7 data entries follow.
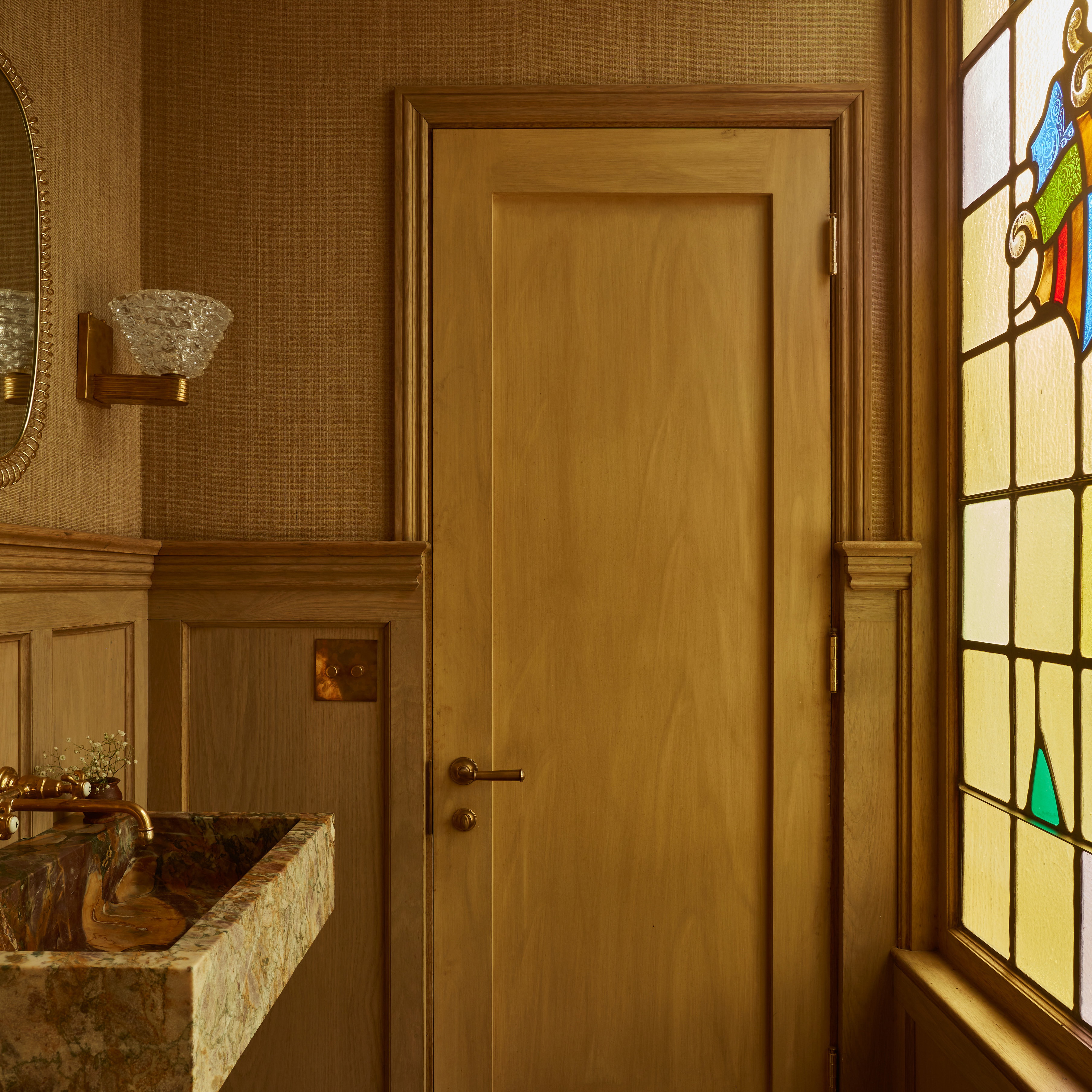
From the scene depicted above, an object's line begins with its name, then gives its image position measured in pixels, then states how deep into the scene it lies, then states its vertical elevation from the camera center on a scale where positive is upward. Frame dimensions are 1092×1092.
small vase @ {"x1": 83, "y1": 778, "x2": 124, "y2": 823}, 1.44 -0.41
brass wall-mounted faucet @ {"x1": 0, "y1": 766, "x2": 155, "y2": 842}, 1.22 -0.35
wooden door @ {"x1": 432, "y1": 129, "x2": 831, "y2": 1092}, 1.96 -0.13
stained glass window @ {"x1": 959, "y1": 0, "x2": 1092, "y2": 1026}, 1.43 +0.09
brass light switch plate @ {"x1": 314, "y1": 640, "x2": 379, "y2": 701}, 1.97 -0.27
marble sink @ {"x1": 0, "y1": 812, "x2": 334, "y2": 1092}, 0.87 -0.46
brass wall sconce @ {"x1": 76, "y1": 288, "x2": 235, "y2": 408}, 1.70 +0.36
